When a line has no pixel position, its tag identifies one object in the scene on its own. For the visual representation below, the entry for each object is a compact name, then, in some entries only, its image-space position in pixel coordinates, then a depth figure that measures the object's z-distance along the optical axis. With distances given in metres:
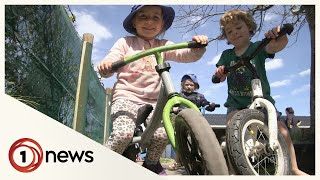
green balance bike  0.84
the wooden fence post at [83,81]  1.56
